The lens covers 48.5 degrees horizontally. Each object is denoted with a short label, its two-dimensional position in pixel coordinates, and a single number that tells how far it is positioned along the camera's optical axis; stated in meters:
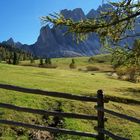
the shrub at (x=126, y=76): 24.75
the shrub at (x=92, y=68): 48.56
